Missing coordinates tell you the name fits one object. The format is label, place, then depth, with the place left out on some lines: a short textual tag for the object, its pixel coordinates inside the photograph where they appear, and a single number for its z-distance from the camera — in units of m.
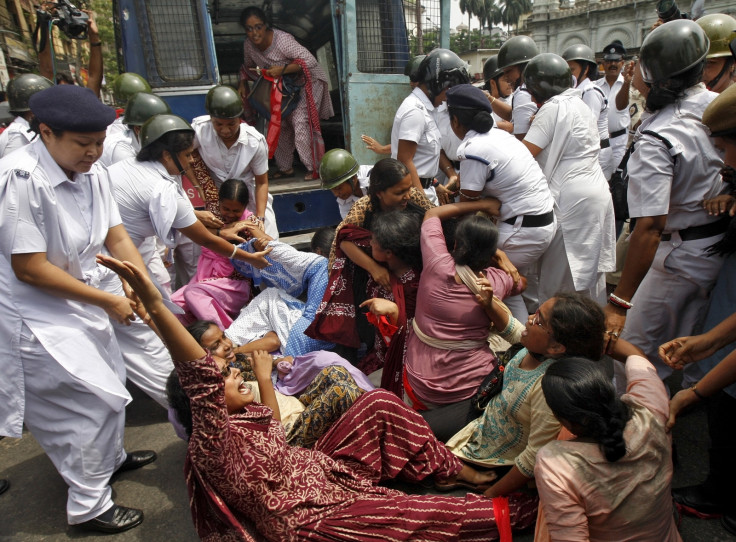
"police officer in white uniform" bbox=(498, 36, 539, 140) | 4.09
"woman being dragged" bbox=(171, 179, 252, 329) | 3.36
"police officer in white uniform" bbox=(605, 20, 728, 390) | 2.05
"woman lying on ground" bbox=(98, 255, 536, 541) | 1.53
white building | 33.78
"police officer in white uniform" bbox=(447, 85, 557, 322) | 2.68
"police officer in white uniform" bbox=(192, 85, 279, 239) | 3.75
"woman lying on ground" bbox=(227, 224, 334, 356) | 3.08
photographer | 4.45
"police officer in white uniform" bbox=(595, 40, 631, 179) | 5.05
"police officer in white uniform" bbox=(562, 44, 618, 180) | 4.51
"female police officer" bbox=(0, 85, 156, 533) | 1.88
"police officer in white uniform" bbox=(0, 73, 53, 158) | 3.66
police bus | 4.39
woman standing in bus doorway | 4.79
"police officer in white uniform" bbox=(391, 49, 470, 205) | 3.67
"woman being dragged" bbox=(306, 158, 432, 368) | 2.78
